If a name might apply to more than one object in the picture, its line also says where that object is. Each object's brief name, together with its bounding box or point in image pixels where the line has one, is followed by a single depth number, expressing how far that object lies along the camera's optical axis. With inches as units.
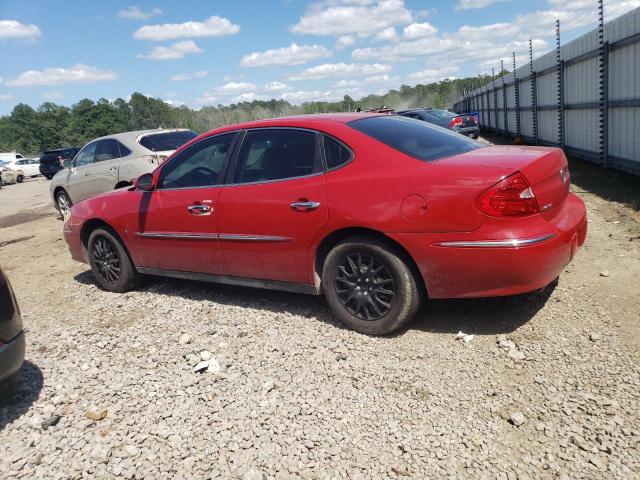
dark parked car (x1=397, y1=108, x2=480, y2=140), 686.5
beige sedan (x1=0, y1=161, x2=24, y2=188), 1187.1
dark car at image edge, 126.3
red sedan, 131.7
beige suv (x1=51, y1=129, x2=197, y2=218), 355.6
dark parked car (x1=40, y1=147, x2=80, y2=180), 1130.7
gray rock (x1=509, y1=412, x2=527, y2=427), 108.8
